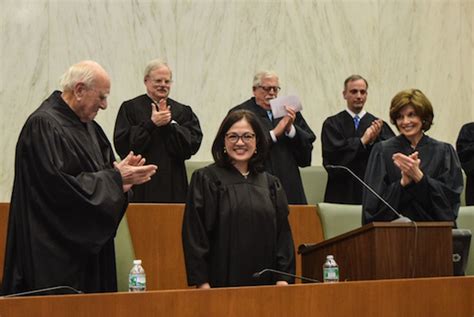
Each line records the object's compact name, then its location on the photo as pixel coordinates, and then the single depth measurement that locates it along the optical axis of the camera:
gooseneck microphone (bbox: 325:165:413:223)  4.98
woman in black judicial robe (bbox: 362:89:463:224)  5.55
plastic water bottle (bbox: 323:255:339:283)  4.85
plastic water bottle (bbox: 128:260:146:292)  4.40
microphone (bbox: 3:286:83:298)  3.99
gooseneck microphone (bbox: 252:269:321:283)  4.61
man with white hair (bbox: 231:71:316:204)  7.38
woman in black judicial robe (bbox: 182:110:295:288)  5.04
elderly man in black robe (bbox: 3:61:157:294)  4.60
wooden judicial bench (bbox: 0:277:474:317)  3.75
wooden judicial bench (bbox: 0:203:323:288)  6.21
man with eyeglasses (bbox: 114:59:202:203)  7.03
